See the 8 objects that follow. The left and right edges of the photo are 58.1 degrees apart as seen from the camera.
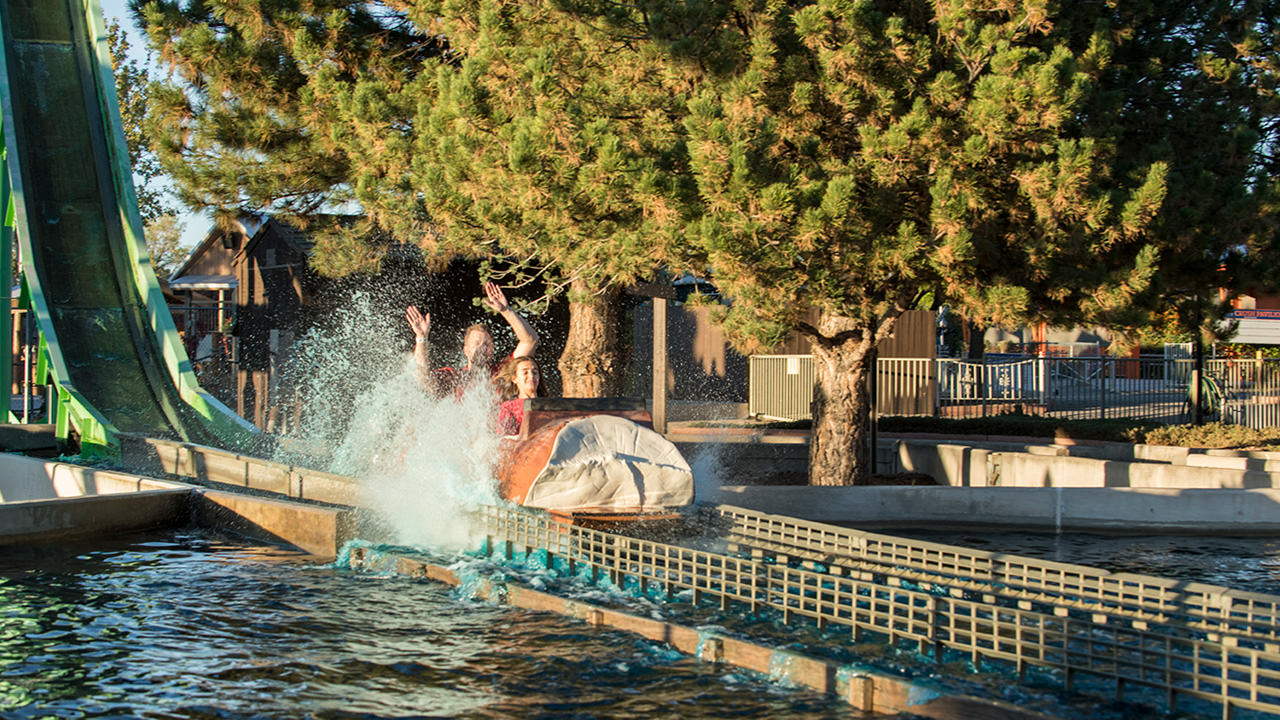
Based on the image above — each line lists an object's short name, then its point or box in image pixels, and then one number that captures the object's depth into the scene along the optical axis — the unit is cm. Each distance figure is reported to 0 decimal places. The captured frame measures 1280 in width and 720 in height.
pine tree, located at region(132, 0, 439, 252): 1978
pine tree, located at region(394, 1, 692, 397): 1252
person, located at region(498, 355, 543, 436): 1171
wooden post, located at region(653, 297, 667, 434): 1601
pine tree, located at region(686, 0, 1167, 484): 1167
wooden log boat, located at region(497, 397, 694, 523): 1062
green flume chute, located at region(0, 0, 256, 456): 1938
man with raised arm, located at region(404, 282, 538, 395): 1277
